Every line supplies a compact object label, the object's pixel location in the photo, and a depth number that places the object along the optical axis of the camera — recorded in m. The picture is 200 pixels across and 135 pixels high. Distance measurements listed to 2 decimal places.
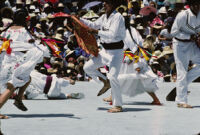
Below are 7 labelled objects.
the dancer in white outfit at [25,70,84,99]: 18.00
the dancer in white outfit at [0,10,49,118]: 12.46
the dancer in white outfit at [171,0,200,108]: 15.34
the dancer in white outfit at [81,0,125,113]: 14.00
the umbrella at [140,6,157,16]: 29.77
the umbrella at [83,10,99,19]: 28.49
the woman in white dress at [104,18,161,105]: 16.46
